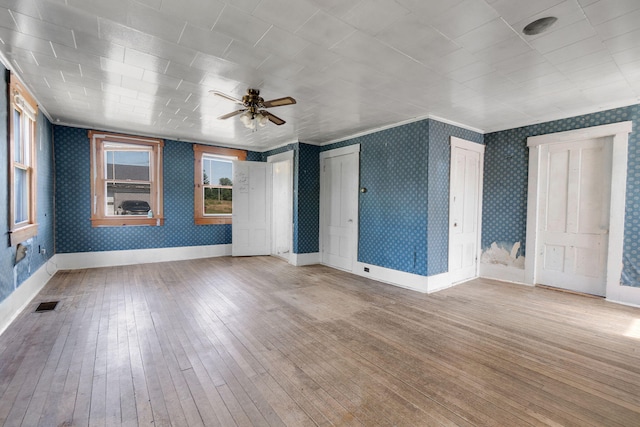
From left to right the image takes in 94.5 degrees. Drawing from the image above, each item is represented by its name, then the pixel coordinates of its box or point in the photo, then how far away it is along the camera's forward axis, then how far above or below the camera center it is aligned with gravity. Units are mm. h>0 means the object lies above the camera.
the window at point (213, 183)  6757 +469
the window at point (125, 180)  5684 +434
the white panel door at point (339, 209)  5715 -102
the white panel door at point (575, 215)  4152 -109
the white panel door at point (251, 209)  6879 -136
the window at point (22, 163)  3145 +462
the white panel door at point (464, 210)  4828 -64
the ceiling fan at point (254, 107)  3338 +1100
